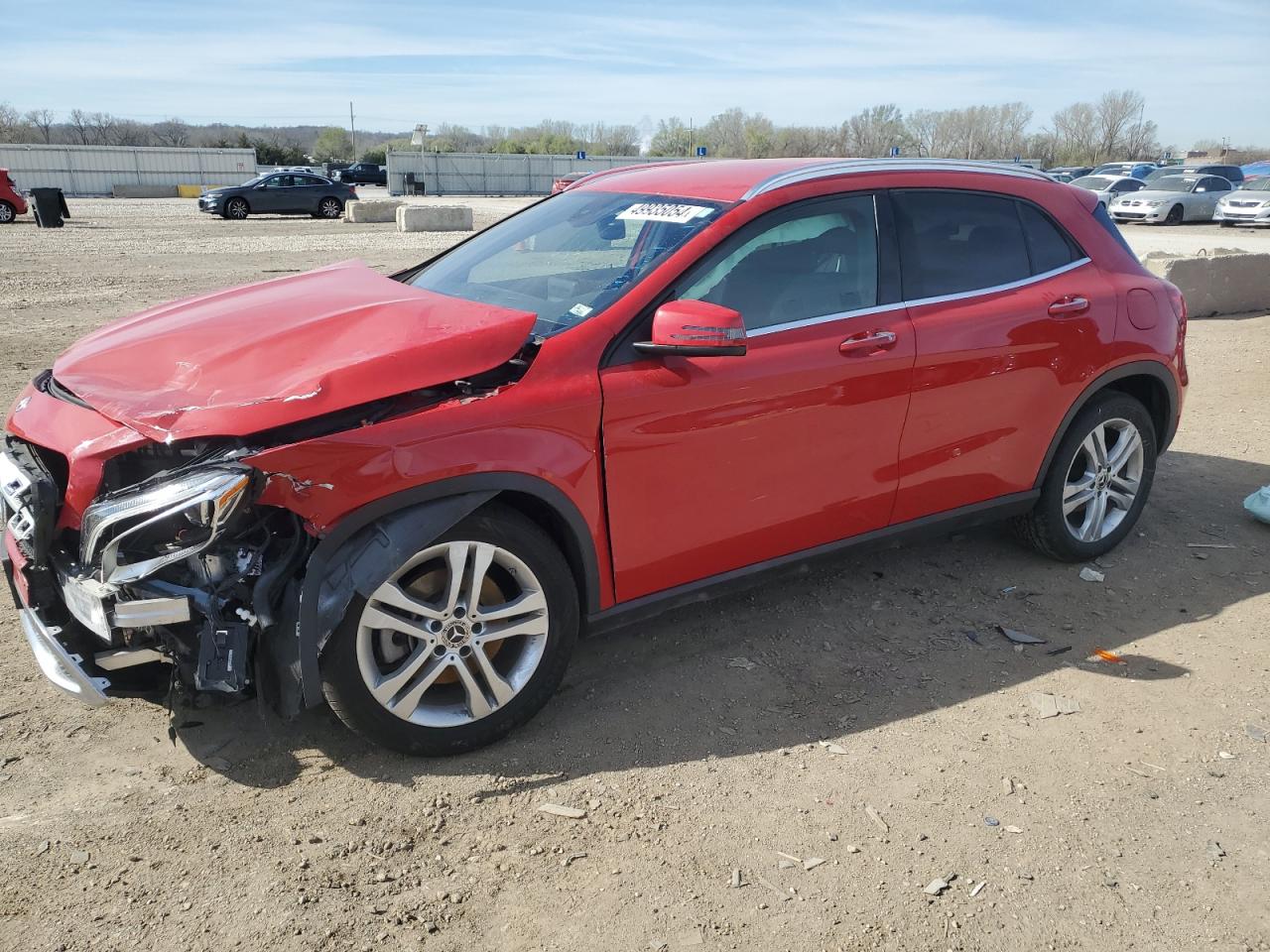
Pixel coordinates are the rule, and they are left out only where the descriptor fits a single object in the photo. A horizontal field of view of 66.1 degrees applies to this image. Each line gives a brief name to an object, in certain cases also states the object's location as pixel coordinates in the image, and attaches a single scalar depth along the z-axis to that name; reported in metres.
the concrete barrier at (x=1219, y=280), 11.34
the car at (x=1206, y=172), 31.67
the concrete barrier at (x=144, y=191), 44.41
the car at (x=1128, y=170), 42.72
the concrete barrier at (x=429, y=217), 23.69
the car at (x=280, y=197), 29.84
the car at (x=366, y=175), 54.75
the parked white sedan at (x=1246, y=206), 27.89
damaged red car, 2.79
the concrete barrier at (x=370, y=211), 27.66
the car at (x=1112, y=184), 34.20
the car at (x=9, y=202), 26.18
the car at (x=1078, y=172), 45.60
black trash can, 24.02
